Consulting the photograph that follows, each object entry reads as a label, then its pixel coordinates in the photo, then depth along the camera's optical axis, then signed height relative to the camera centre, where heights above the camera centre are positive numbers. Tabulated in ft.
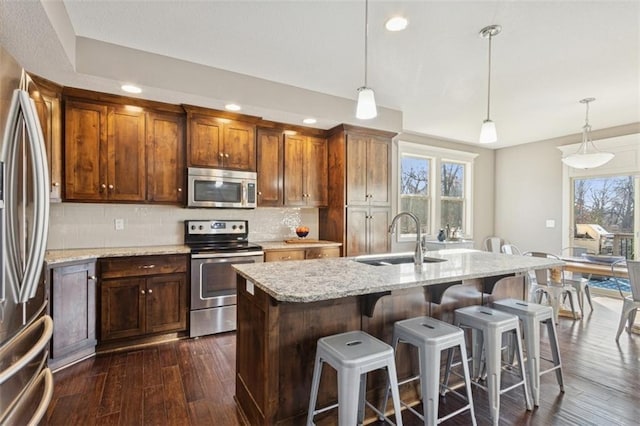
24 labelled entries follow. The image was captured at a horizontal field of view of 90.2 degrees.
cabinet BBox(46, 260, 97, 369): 8.39 -2.70
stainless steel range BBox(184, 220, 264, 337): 10.70 -2.32
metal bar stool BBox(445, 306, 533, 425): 6.33 -2.54
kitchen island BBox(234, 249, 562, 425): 5.47 -1.99
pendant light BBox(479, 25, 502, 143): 8.07 +2.35
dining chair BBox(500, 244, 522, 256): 15.64 -1.78
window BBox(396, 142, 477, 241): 18.25 +1.51
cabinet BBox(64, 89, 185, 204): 9.84 +2.04
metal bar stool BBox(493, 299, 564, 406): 7.09 -2.76
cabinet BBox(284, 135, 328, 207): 13.51 +1.79
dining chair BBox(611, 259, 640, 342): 10.33 -2.88
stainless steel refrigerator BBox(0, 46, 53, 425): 3.90 -0.47
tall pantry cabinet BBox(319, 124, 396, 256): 13.51 +0.97
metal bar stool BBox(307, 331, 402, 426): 4.83 -2.41
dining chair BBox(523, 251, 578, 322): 12.31 -2.96
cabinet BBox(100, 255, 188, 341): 9.55 -2.63
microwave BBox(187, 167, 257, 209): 11.35 +0.88
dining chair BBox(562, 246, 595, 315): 13.29 -3.14
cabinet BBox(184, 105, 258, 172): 11.32 +2.69
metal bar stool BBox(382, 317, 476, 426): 5.58 -2.45
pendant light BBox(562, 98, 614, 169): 12.73 +2.22
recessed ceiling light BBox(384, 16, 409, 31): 7.66 +4.65
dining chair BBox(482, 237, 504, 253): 19.39 -1.94
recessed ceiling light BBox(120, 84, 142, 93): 9.46 +3.72
